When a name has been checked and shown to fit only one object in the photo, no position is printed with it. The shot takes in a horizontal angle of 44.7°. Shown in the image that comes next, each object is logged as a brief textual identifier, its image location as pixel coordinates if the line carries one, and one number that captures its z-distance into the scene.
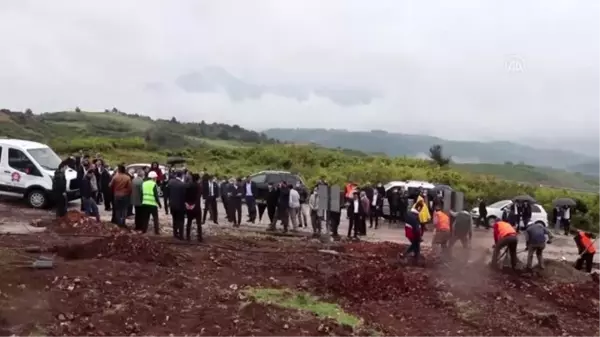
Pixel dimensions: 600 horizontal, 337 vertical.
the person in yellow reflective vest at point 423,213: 19.16
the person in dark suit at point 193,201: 18.09
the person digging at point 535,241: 17.75
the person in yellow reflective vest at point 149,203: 18.31
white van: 22.98
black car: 29.62
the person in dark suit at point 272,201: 22.80
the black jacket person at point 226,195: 23.91
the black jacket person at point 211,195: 23.34
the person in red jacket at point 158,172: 24.02
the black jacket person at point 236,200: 23.42
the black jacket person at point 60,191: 19.06
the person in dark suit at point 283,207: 22.28
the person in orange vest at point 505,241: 17.27
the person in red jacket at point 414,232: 17.59
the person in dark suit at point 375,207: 26.81
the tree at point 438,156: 61.96
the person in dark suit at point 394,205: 28.84
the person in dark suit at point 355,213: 22.53
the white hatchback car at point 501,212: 31.81
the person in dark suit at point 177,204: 18.17
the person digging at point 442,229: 18.59
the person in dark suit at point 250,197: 24.19
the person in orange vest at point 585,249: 19.38
